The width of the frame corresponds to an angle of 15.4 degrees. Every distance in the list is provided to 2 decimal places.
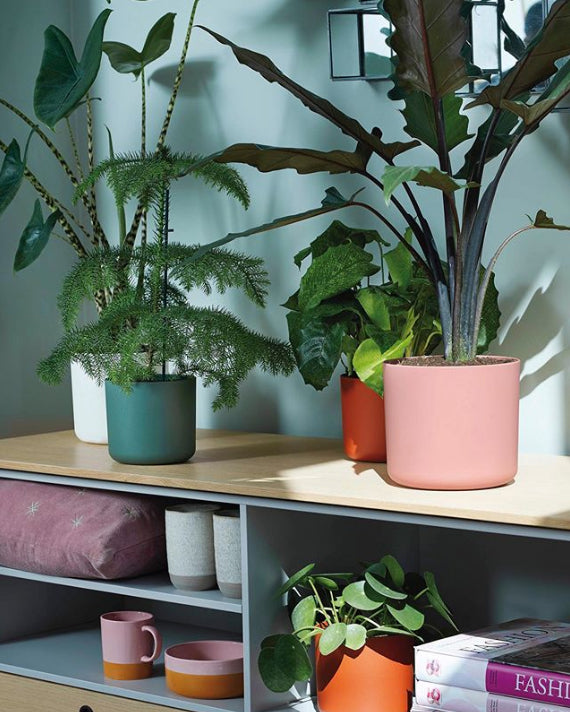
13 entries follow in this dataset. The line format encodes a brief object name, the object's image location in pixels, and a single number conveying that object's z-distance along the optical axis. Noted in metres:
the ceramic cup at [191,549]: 3.20
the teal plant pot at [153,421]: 3.25
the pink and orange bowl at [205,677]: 3.17
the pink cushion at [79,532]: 3.23
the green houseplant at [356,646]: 3.04
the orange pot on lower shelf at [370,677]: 3.05
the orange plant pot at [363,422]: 3.23
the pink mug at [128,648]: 3.26
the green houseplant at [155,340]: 3.23
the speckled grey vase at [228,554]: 3.15
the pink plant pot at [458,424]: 2.97
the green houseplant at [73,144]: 3.29
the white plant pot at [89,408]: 3.53
